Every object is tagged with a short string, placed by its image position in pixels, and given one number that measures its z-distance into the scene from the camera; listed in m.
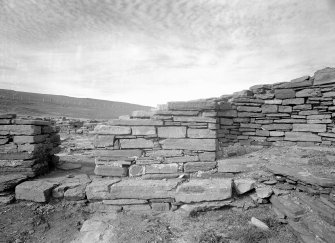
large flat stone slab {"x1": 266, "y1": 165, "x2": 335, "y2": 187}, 3.09
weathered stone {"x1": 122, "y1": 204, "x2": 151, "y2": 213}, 3.83
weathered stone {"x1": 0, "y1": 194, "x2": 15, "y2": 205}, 3.85
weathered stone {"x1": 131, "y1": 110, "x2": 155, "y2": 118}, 4.34
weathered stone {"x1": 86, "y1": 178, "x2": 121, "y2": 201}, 3.89
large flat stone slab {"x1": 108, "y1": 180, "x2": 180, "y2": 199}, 3.81
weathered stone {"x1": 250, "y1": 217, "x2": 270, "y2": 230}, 3.01
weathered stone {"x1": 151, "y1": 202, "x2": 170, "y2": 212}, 3.80
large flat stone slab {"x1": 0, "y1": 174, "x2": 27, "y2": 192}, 3.98
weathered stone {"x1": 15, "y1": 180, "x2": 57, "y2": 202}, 3.87
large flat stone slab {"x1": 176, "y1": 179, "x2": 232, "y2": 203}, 3.63
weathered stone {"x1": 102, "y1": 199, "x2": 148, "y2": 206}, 3.85
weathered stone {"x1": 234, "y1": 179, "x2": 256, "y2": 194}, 3.71
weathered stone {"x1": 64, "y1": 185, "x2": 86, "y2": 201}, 3.95
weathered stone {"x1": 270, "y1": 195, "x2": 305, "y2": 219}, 3.01
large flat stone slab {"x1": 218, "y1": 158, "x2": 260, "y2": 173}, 4.14
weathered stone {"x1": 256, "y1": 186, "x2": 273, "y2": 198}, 3.55
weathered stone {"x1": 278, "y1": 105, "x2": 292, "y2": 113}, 6.50
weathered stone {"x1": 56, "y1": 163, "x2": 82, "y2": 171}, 5.23
